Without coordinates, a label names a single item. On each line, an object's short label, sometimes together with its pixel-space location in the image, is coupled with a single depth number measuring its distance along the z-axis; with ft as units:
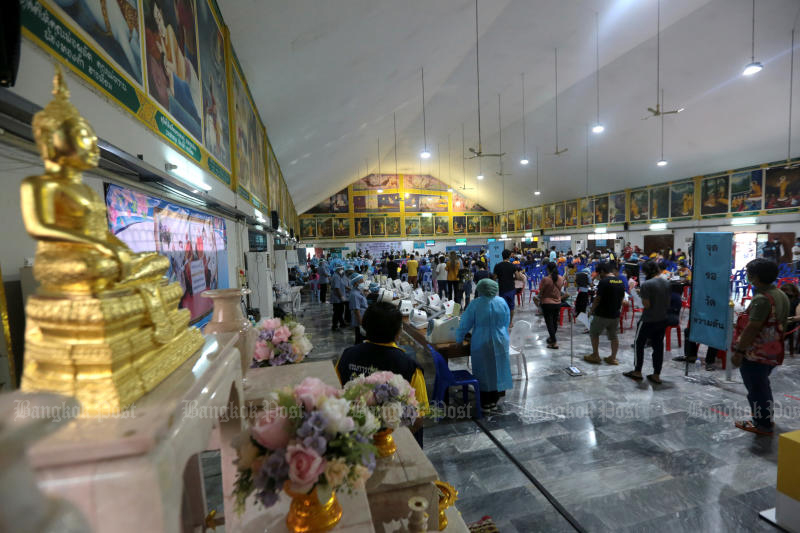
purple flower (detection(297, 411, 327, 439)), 3.73
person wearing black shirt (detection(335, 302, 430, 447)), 8.36
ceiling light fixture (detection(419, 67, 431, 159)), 45.36
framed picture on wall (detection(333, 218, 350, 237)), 88.28
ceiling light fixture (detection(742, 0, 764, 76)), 22.70
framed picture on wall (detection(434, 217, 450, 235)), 96.89
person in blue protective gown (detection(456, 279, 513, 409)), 14.20
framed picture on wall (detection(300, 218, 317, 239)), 86.74
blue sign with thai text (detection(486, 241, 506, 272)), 37.64
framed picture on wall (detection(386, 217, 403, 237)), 92.22
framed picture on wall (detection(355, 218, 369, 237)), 90.02
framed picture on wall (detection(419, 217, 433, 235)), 94.93
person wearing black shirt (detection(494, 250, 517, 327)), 27.27
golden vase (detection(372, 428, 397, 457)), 6.01
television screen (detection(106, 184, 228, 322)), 6.48
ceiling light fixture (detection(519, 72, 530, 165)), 56.60
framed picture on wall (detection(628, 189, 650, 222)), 57.67
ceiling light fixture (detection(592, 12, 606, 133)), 30.90
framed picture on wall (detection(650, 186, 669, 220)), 54.85
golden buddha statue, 2.31
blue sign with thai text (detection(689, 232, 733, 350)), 15.53
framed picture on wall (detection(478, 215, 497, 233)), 101.14
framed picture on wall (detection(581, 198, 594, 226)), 68.49
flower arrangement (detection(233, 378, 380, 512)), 3.66
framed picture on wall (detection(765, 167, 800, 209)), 39.98
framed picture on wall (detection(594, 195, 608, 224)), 65.31
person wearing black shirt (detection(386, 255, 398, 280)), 43.27
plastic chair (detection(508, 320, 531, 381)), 17.12
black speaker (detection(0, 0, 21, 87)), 3.31
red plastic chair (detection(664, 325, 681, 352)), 21.40
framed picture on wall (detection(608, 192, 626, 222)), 61.82
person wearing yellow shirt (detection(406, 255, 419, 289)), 42.32
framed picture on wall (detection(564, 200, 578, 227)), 72.38
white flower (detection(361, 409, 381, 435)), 4.24
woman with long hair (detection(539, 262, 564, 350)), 22.02
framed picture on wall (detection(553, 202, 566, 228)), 75.72
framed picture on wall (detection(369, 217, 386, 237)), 90.94
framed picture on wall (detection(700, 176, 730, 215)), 47.37
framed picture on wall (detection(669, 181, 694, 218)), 51.49
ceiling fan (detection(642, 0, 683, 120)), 28.79
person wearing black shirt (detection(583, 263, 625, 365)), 17.90
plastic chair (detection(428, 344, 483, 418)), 13.07
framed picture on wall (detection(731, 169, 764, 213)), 43.55
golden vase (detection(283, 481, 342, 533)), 4.11
